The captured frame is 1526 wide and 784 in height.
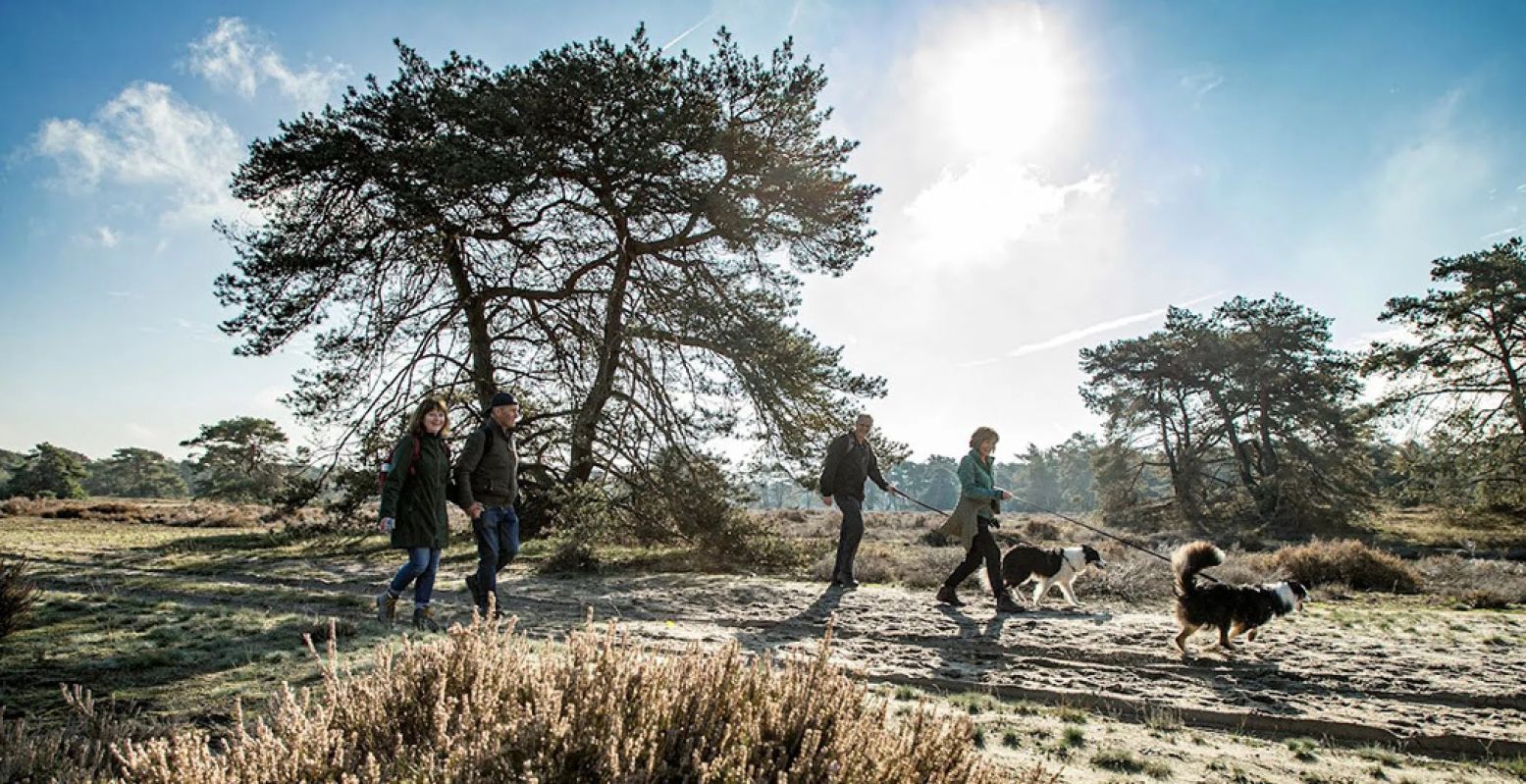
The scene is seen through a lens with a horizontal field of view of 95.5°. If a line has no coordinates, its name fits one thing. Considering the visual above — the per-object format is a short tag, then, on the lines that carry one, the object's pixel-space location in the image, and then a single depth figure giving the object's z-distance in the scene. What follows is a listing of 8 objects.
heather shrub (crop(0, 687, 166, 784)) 2.38
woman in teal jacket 7.89
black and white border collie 8.29
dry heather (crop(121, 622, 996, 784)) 1.75
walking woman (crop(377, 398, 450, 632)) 5.88
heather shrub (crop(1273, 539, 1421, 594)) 11.02
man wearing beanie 6.11
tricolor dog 5.81
